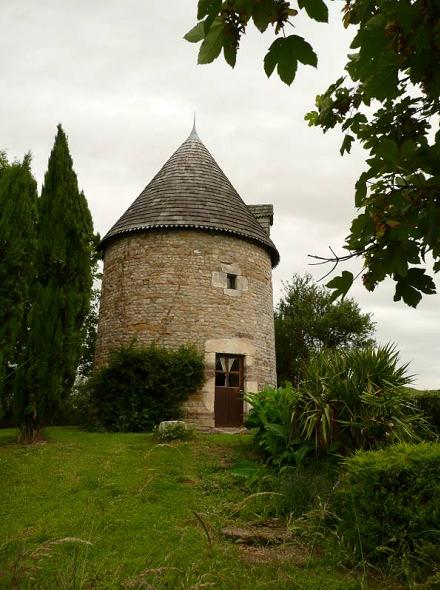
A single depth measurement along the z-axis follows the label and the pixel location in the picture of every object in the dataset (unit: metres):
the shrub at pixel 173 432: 10.27
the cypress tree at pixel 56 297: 10.73
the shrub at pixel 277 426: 7.45
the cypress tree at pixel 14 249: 9.70
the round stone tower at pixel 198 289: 14.26
